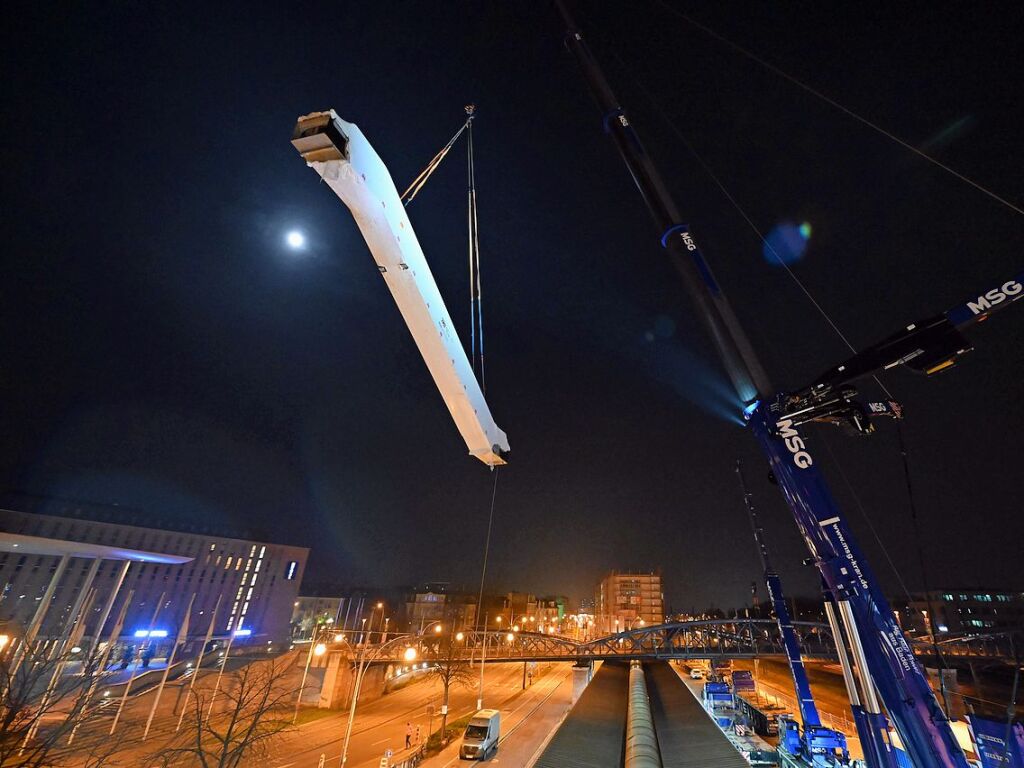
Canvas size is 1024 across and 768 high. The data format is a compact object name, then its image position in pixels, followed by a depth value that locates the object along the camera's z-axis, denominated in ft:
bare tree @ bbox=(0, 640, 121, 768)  47.52
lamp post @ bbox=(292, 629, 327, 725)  129.57
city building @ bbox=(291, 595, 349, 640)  353.92
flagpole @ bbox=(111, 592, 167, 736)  91.79
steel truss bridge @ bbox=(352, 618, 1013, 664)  167.69
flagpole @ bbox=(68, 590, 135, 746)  72.38
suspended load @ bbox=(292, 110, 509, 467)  23.67
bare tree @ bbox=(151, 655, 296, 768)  78.84
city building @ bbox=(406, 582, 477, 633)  369.71
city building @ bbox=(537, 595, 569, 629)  448.24
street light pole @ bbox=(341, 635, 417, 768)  141.69
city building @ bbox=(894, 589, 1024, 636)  325.21
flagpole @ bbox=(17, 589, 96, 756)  60.58
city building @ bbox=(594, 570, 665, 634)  458.91
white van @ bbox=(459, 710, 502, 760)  86.38
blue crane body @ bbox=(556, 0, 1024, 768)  33.63
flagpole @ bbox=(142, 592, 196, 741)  94.50
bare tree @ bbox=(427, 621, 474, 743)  137.41
